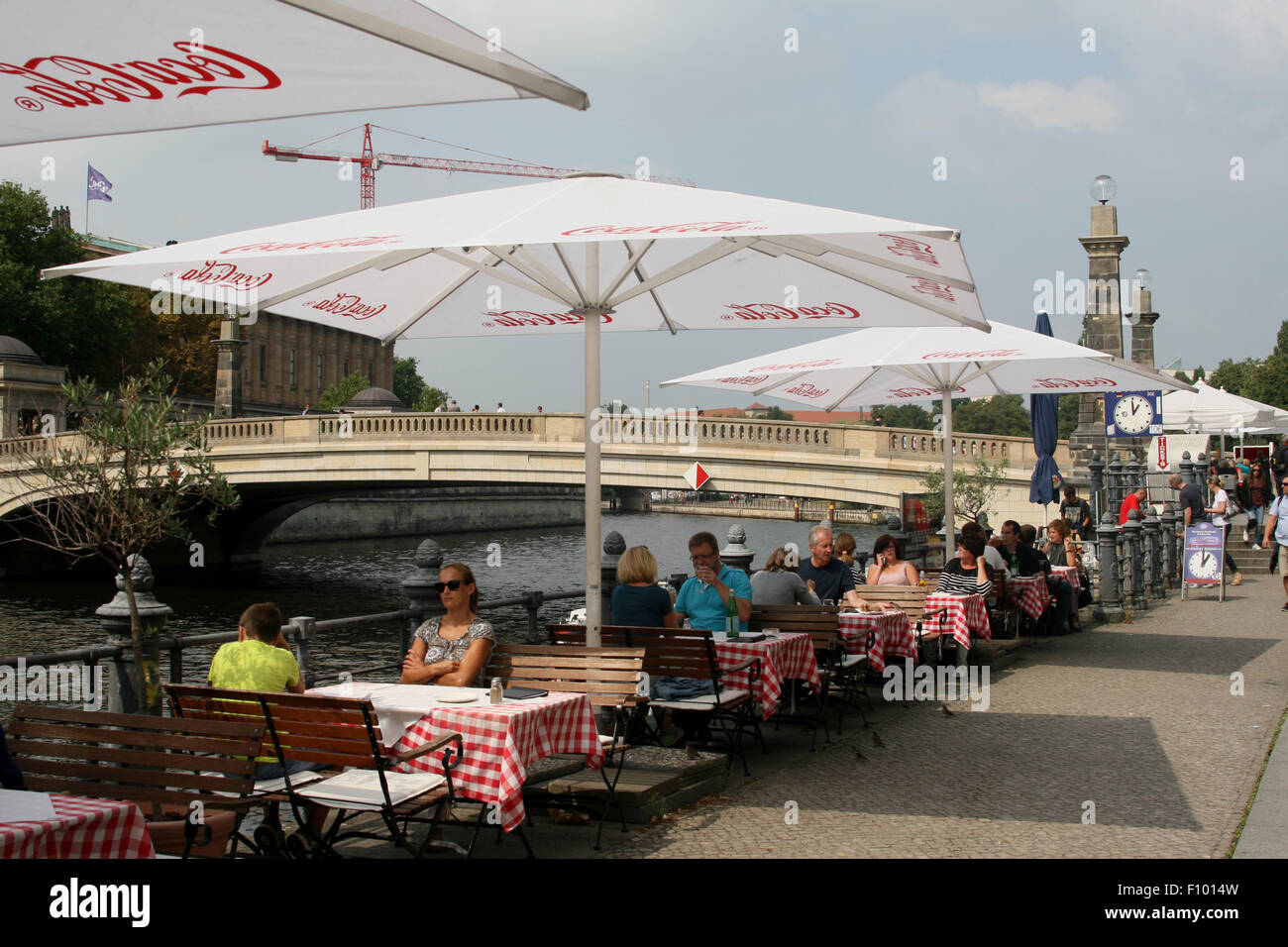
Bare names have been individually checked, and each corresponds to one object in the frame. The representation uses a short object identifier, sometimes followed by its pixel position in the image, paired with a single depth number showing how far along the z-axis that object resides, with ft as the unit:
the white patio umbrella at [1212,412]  74.18
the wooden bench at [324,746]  14.08
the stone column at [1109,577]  44.78
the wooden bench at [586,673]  17.74
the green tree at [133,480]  20.79
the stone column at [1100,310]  82.84
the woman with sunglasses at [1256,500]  70.84
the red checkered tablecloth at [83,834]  9.41
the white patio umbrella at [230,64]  10.30
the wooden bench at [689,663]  20.07
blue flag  165.27
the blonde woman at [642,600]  21.77
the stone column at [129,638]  20.35
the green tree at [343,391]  230.48
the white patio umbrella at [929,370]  31.60
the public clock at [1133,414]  57.31
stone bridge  88.38
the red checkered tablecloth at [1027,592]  37.70
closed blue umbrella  56.29
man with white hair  30.09
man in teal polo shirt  23.12
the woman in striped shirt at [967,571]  31.63
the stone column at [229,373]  159.74
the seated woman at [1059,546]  44.57
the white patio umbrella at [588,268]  16.66
